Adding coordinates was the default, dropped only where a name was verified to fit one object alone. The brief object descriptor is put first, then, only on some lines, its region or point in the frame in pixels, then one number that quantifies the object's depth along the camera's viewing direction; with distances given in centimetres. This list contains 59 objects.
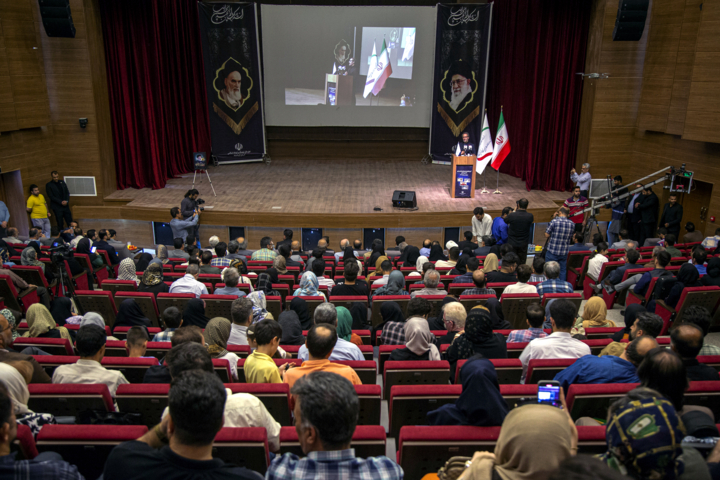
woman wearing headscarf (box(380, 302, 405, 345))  436
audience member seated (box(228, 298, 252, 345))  421
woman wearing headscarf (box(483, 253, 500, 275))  689
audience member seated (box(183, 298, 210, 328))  489
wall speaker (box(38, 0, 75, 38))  1016
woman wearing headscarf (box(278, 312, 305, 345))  444
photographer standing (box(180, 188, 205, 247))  1027
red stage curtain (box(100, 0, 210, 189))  1198
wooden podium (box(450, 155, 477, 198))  1156
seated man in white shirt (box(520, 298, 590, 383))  378
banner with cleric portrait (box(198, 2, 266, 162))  1374
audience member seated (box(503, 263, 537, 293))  561
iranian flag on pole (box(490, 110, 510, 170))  1152
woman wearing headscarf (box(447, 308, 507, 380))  359
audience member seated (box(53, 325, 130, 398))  319
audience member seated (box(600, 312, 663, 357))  361
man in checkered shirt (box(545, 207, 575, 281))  804
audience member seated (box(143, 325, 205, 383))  322
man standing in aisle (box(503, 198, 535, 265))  896
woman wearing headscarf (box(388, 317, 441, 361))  362
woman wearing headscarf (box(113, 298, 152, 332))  521
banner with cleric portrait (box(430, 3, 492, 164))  1396
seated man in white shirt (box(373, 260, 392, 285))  634
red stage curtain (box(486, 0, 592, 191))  1223
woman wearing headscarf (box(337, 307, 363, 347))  455
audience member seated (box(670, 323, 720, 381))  303
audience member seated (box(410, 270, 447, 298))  566
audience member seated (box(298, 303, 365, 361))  363
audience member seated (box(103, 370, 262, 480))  163
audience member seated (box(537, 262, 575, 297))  572
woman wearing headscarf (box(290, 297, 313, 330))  498
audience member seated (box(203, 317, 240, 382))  416
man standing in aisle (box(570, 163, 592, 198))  1140
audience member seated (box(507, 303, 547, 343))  428
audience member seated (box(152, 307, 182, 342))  426
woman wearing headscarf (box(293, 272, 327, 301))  558
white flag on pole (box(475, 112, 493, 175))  1173
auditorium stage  1078
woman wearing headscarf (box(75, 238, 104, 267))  788
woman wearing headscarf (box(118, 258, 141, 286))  646
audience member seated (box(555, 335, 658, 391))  311
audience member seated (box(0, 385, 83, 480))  175
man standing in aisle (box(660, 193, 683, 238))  967
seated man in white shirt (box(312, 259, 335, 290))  644
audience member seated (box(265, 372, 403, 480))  162
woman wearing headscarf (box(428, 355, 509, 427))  236
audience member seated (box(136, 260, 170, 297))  592
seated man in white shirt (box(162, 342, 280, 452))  249
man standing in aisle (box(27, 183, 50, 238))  1039
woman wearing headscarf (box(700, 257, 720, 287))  609
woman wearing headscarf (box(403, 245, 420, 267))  829
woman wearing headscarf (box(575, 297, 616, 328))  492
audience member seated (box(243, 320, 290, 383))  319
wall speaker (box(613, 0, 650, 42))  1045
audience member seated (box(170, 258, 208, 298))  575
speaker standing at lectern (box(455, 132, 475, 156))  1168
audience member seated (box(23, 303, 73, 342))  444
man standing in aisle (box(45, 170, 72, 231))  1091
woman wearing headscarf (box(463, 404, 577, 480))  163
